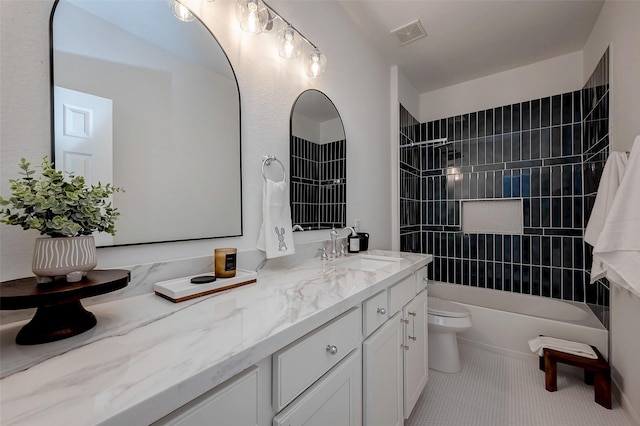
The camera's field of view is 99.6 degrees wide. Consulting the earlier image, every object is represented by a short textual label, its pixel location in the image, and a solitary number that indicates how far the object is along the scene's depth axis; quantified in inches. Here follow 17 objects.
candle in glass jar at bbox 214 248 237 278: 39.1
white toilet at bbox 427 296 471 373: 78.5
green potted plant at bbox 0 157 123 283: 22.7
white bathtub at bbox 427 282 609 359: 78.2
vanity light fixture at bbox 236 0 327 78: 46.4
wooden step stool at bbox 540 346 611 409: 64.7
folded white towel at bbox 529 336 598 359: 69.4
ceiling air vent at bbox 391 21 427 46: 82.4
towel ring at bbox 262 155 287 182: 51.9
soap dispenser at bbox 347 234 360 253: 73.9
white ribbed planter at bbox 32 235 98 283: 23.4
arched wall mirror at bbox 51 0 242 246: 29.9
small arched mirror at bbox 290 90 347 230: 60.8
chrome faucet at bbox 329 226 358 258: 67.7
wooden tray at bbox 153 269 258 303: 32.1
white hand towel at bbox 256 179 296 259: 49.6
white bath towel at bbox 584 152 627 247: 59.1
